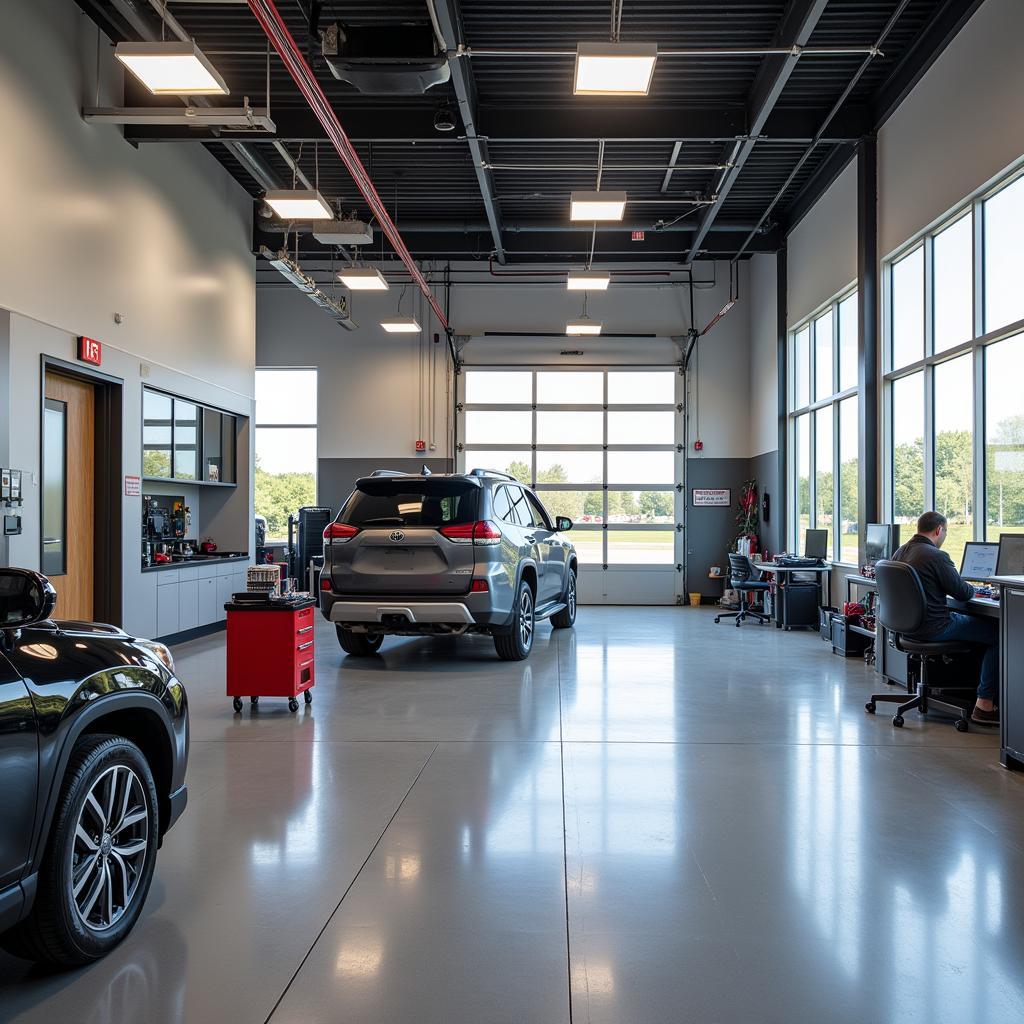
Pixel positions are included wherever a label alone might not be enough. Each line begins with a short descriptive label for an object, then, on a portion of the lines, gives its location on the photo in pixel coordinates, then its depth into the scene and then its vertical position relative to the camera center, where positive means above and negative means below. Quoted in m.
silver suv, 7.32 -0.43
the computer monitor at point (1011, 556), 5.75 -0.33
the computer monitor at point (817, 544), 10.84 -0.47
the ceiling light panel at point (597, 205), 8.73 +3.00
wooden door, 7.34 +0.14
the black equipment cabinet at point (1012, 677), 4.64 -0.91
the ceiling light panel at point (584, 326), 12.83 +2.62
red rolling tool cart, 5.82 -0.95
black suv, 2.16 -0.74
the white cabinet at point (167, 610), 8.93 -1.05
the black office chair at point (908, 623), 5.61 -0.75
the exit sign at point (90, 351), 7.45 +1.34
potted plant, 13.84 -0.21
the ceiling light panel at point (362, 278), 10.34 +2.69
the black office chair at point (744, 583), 11.82 -1.03
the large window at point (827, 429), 10.39 +0.99
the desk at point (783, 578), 10.80 -0.91
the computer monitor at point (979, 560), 6.25 -0.39
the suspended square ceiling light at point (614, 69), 5.74 +2.93
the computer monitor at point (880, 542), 7.84 -0.32
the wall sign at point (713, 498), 14.67 +0.14
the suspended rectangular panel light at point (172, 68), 5.74 +2.94
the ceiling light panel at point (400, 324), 12.34 +2.55
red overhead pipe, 5.83 +3.30
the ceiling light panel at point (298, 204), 8.13 +2.81
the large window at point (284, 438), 14.78 +1.15
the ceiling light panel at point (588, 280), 11.22 +2.90
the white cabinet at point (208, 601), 9.92 -1.07
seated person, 5.64 -0.75
